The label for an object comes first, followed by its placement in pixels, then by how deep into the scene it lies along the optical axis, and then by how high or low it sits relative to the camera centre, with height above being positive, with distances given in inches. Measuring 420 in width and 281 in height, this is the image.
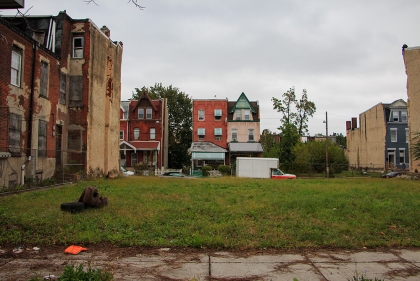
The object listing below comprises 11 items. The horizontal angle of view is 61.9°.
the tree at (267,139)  2206.0 +158.4
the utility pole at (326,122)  1591.5 +158.7
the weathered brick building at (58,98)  629.3 +132.6
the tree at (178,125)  2230.6 +202.6
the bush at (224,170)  1542.8 -59.9
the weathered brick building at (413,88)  1277.1 +254.8
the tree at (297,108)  2069.4 +287.3
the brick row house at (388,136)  1868.8 +112.6
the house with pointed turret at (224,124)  1897.1 +177.1
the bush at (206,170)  1507.1 -59.3
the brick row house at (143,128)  1807.3 +149.3
